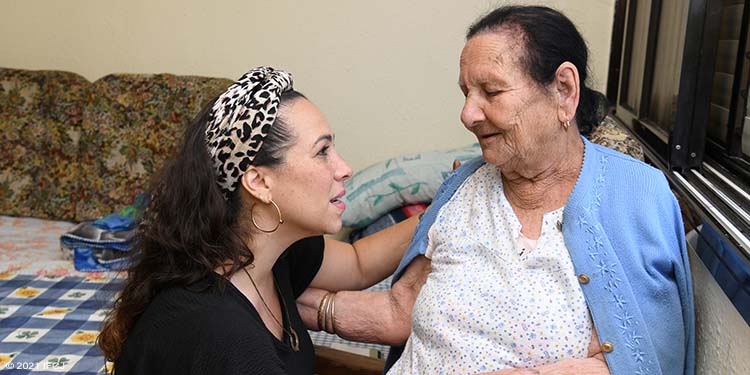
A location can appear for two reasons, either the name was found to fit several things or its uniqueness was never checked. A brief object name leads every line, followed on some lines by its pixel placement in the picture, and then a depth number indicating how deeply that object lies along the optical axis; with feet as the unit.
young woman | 4.24
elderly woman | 4.38
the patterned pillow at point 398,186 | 9.59
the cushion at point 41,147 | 10.96
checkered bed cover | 6.73
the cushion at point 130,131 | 10.68
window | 4.54
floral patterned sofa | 10.70
